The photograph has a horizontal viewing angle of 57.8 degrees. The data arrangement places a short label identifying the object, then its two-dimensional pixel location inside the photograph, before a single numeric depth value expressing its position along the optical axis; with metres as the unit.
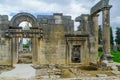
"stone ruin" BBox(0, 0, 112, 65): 8.09
